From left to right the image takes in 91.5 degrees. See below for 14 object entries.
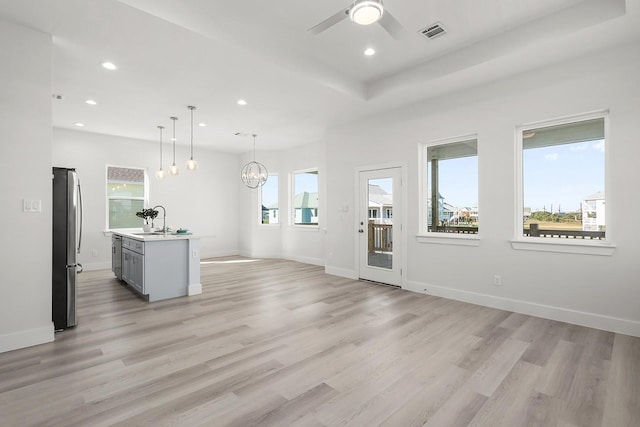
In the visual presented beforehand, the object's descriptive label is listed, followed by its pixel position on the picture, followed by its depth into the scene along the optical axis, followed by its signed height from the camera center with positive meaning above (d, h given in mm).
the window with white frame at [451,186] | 4508 +415
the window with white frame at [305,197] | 8106 +441
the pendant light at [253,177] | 7082 +832
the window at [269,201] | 8820 +354
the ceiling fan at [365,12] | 1927 +1277
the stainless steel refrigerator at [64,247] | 3301 -360
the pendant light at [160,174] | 6336 +803
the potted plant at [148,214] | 5679 -12
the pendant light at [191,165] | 5320 +831
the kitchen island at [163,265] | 4418 -771
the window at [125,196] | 7195 +423
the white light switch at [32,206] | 2941 +70
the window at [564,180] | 3523 +404
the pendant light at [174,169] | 5773 +822
